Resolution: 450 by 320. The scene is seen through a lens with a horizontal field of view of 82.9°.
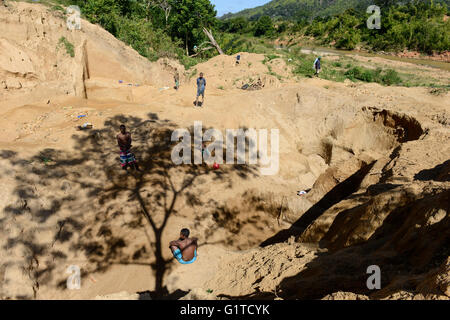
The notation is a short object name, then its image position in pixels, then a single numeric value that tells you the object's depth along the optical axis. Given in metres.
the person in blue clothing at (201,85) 9.04
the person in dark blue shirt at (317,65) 13.73
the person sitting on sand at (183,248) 4.58
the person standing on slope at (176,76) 13.69
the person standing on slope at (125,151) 5.99
